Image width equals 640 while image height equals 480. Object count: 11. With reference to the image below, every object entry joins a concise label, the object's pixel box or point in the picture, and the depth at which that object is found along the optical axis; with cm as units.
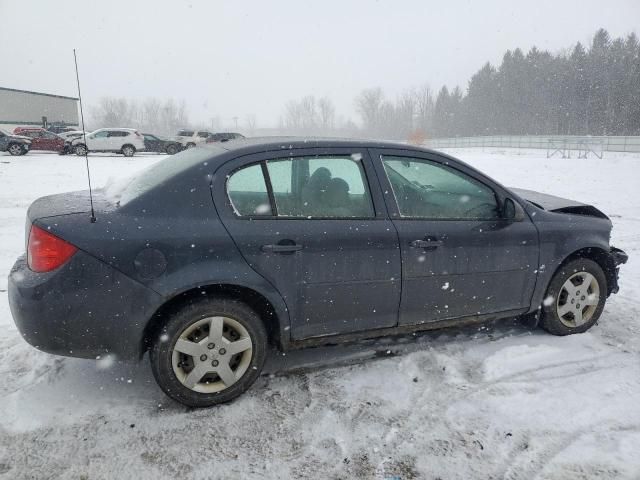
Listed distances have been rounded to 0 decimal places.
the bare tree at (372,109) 10550
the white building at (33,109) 4891
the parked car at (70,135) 2519
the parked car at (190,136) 2876
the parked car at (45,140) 2402
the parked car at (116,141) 2462
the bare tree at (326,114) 12812
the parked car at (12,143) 2202
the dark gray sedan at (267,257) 257
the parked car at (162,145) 2773
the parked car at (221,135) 2811
